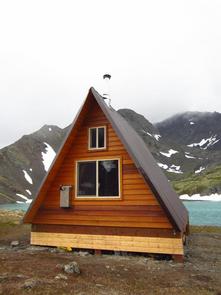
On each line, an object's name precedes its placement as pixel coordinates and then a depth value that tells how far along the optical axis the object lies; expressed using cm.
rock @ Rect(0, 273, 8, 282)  930
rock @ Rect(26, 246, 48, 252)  1509
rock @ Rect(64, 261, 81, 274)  1032
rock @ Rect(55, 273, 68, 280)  959
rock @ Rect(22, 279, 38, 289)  862
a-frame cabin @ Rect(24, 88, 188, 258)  1330
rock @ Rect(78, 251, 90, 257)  1412
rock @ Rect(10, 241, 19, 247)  1653
